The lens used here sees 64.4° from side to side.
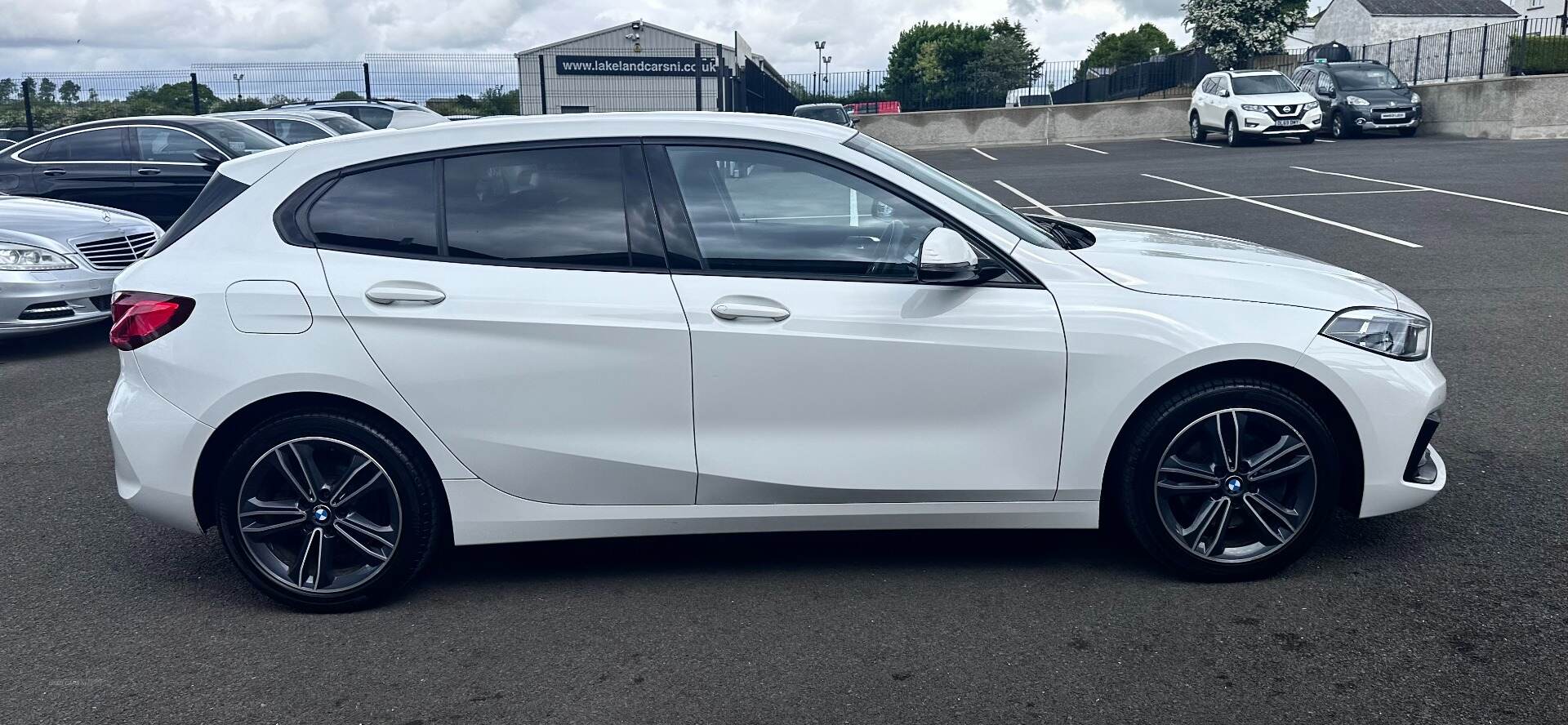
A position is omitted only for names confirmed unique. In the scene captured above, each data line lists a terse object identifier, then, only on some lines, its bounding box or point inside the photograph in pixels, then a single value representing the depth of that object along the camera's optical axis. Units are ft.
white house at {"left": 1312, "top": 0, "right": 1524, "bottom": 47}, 234.79
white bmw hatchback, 12.31
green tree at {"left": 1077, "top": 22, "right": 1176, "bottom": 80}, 361.71
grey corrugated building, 139.23
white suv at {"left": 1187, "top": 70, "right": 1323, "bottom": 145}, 82.38
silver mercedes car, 27.40
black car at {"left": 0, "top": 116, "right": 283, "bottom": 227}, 40.27
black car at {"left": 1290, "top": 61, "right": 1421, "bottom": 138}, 85.30
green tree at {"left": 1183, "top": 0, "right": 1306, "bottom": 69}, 126.21
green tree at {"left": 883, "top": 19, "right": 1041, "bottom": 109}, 375.04
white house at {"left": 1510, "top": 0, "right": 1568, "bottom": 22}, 206.28
